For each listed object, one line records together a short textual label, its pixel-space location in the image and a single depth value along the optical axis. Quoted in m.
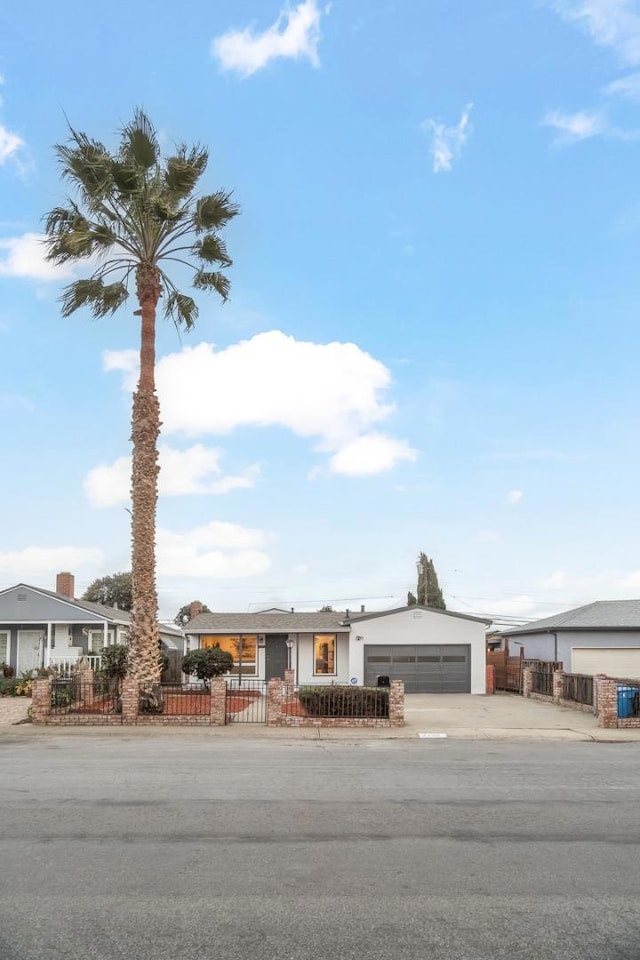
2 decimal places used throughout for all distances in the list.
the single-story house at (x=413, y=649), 31.92
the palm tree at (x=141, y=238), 20.78
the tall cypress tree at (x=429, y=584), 55.75
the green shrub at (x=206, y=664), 28.02
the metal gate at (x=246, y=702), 20.97
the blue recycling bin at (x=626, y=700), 20.50
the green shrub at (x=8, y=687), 30.17
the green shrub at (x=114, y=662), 26.61
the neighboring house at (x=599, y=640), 31.39
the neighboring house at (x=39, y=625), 34.12
